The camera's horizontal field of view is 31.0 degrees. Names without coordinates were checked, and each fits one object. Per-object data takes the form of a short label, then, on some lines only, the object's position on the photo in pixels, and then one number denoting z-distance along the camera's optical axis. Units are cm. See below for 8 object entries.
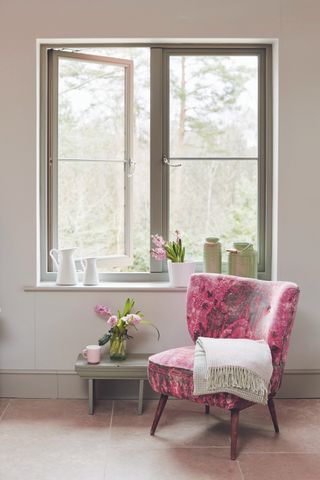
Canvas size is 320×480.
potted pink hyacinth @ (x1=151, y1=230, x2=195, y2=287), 361
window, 377
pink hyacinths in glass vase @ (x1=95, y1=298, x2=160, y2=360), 338
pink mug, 331
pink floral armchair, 289
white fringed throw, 275
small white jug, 363
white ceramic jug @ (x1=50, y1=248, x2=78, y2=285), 360
